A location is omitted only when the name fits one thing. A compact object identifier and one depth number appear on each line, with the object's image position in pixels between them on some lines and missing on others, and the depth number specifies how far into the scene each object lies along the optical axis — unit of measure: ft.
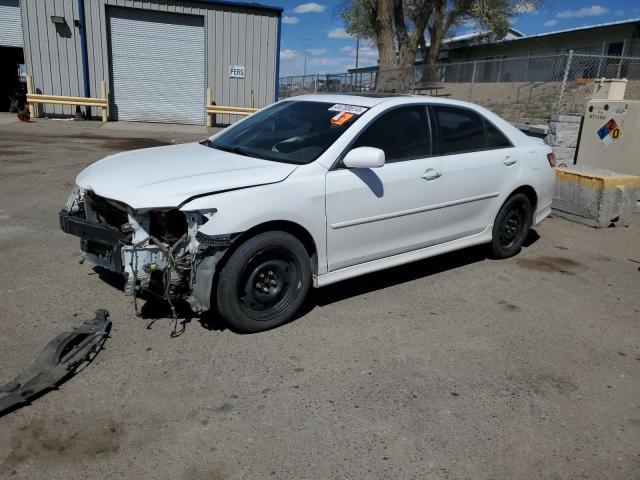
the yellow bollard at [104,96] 56.44
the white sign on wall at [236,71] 60.54
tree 60.23
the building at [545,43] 99.40
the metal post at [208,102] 59.16
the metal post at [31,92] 54.85
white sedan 11.34
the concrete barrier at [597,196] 24.47
